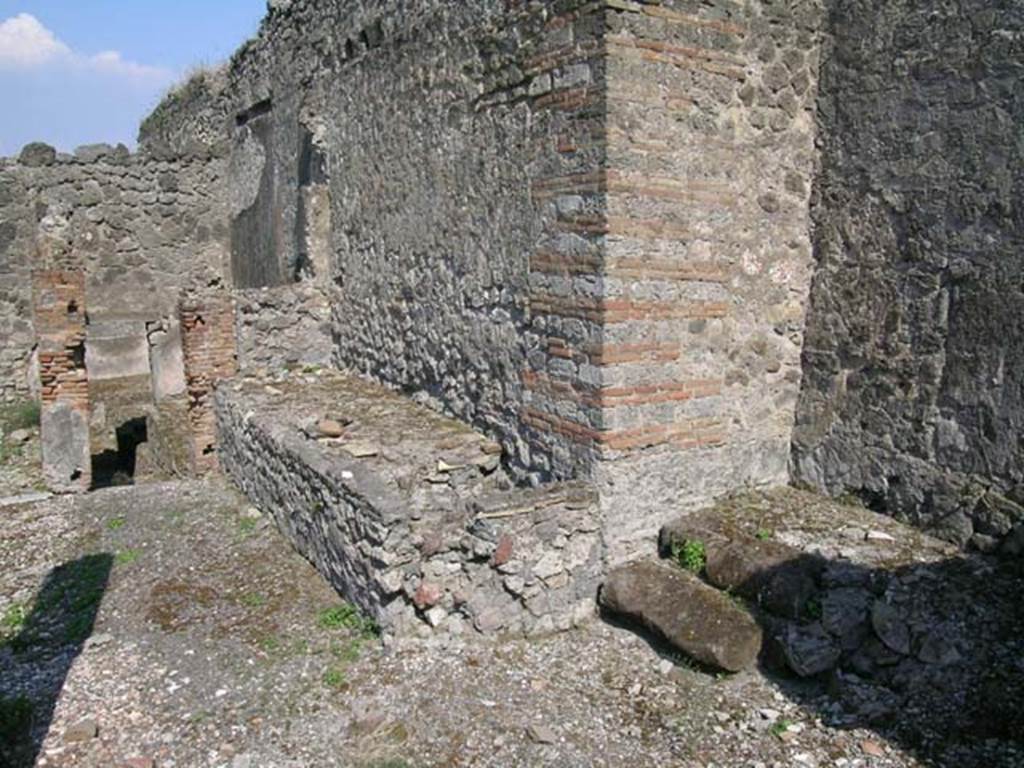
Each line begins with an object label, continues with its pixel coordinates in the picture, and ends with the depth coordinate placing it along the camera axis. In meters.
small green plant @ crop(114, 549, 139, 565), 6.52
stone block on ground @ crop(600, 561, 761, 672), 4.49
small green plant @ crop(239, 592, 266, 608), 5.74
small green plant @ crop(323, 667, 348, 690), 4.67
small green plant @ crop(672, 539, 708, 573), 5.14
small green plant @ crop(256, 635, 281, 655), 5.11
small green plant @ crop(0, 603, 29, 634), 5.57
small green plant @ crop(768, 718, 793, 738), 4.07
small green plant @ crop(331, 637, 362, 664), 4.95
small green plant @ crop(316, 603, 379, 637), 5.24
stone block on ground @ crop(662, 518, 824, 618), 4.60
